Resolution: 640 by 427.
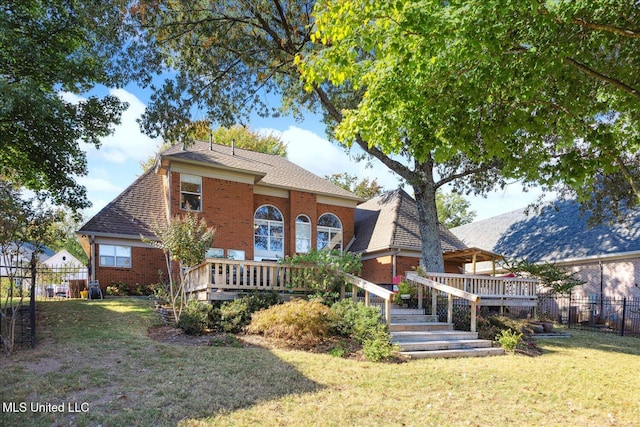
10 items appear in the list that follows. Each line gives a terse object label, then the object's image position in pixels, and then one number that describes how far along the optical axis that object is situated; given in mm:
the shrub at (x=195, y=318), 9477
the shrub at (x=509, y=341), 9891
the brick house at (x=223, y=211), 17781
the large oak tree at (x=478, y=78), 5340
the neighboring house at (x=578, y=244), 17797
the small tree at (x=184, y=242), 10477
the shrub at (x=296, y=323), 8891
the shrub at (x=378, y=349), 8109
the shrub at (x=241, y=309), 9828
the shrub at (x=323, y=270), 11156
